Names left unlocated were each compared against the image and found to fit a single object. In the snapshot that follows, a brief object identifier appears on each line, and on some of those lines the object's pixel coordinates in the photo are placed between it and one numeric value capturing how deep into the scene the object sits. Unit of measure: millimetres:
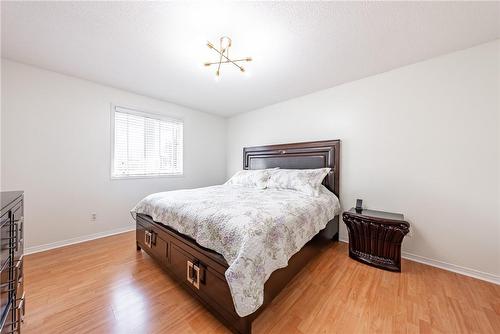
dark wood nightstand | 1955
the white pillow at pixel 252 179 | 2957
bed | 1158
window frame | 2953
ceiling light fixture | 1819
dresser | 827
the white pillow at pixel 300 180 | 2517
